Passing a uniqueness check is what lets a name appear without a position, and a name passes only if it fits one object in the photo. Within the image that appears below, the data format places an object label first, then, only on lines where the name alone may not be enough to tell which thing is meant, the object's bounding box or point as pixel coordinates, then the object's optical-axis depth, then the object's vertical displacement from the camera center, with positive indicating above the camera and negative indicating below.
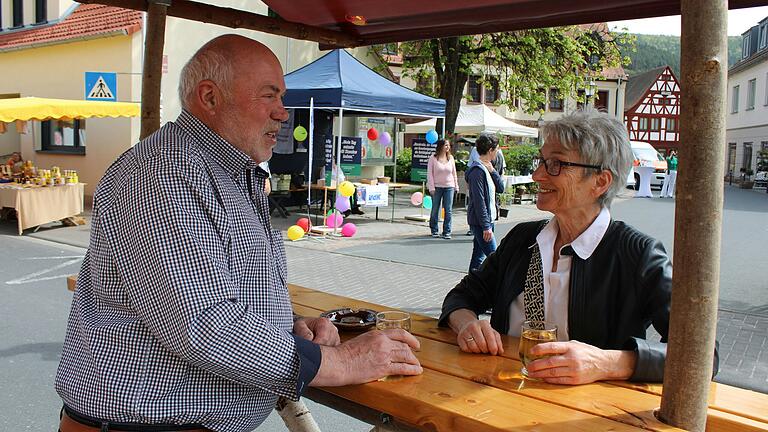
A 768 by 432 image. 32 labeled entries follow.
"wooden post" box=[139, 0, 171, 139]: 3.34 +0.50
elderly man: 1.67 -0.31
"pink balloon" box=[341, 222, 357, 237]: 12.37 -0.97
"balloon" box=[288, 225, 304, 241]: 11.73 -0.99
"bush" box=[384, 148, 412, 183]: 30.31 +0.44
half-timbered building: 58.19 +6.09
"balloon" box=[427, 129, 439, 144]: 16.14 +0.99
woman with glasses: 2.33 -0.30
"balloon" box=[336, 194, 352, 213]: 13.36 -0.51
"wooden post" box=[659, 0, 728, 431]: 1.49 -0.03
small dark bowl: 2.49 -0.53
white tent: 23.25 +1.95
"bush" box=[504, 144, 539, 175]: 24.69 +0.73
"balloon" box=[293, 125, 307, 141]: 14.47 +0.89
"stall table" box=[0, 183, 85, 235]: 12.22 -0.64
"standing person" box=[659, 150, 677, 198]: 25.75 -0.04
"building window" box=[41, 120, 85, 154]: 18.17 +0.91
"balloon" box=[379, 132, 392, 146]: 17.03 +0.95
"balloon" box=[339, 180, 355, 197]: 12.77 -0.24
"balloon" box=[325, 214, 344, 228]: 12.87 -0.84
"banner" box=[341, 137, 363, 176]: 15.95 +0.51
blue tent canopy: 12.34 +1.60
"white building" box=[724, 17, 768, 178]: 40.56 +5.29
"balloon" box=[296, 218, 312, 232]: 12.48 -0.89
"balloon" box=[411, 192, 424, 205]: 15.40 -0.45
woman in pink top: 12.95 -0.10
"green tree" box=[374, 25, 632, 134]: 20.11 +3.64
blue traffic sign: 12.52 +1.54
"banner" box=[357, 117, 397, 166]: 19.48 +0.98
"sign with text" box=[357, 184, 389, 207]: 13.81 -0.37
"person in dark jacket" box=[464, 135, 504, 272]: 8.41 -0.37
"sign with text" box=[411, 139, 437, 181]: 17.31 +0.59
